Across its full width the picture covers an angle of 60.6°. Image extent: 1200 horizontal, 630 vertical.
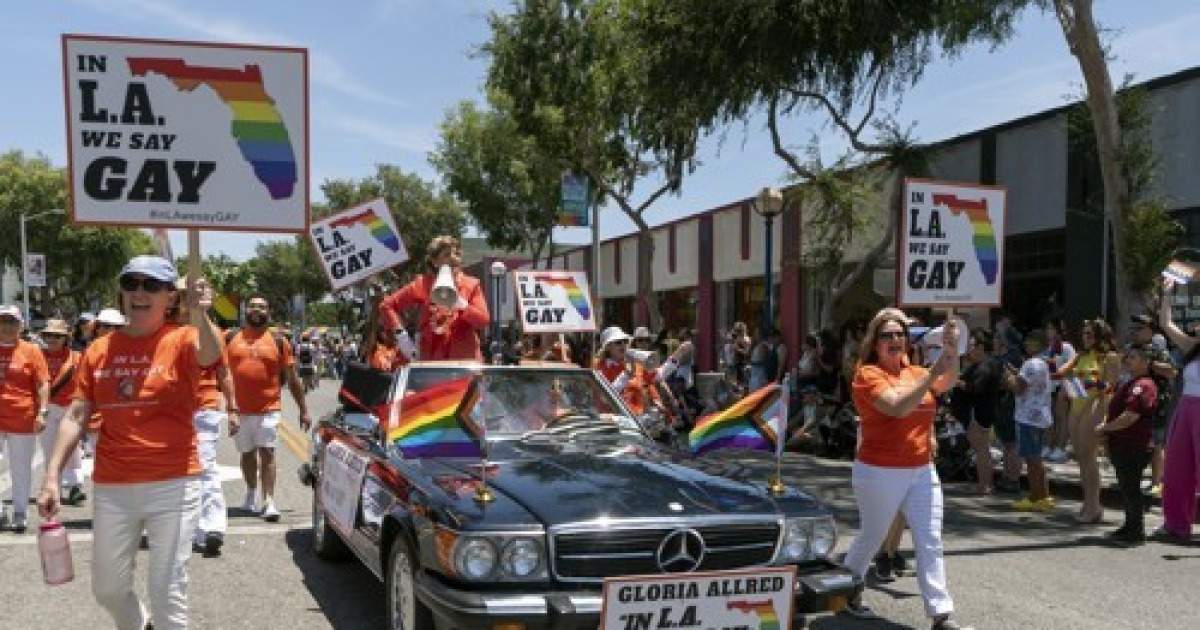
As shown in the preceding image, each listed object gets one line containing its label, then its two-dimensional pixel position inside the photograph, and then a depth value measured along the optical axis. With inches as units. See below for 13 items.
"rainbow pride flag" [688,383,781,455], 216.7
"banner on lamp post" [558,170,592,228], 906.7
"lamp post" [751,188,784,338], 608.7
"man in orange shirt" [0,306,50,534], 324.5
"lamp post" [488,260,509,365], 810.8
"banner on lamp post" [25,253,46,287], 1931.6
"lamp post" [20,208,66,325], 1851.1
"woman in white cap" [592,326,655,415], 390.6
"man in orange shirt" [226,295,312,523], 334.6
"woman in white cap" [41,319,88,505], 375.0
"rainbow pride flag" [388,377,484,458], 205.8
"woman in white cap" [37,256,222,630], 167.0
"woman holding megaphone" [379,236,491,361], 312.5
